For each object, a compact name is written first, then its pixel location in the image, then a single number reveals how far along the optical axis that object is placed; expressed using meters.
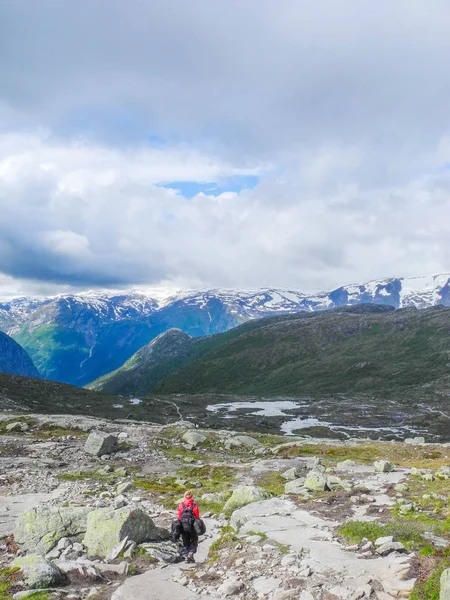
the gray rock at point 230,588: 14.50
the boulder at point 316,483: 30.59
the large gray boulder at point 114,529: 18.94
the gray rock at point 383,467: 40.69
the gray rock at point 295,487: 30.21
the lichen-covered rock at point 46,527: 20.06
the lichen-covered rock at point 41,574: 15.50
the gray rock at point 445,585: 11.19
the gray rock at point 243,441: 62.94
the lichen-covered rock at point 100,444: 49.50
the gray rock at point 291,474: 39.07
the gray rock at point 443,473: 34.48
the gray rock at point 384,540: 16.67
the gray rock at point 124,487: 32.91
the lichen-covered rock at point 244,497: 26.84
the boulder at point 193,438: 60.78
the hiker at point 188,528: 19.12
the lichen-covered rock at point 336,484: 30.65
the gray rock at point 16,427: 64.88
